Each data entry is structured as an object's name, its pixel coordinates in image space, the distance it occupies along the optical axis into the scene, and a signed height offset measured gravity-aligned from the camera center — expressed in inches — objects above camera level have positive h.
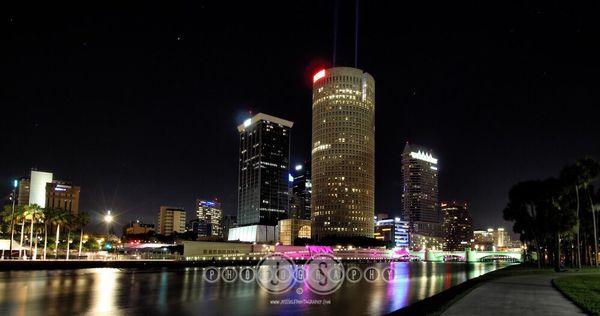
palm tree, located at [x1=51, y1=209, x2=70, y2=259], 4480.8 +97.6
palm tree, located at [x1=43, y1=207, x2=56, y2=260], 4448.8 +118.1
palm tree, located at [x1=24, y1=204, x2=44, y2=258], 4303.6 +131.8
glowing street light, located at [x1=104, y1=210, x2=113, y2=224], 4736.7 +121.4
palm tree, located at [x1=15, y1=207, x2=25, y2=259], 4293.8 +117.2
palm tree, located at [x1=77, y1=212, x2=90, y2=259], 4756.4 +91.3
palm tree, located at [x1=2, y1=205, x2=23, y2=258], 4268.2 +99.1
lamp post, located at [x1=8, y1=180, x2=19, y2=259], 4229.8 +82.3
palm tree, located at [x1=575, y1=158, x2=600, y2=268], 3208.7 +446.1
